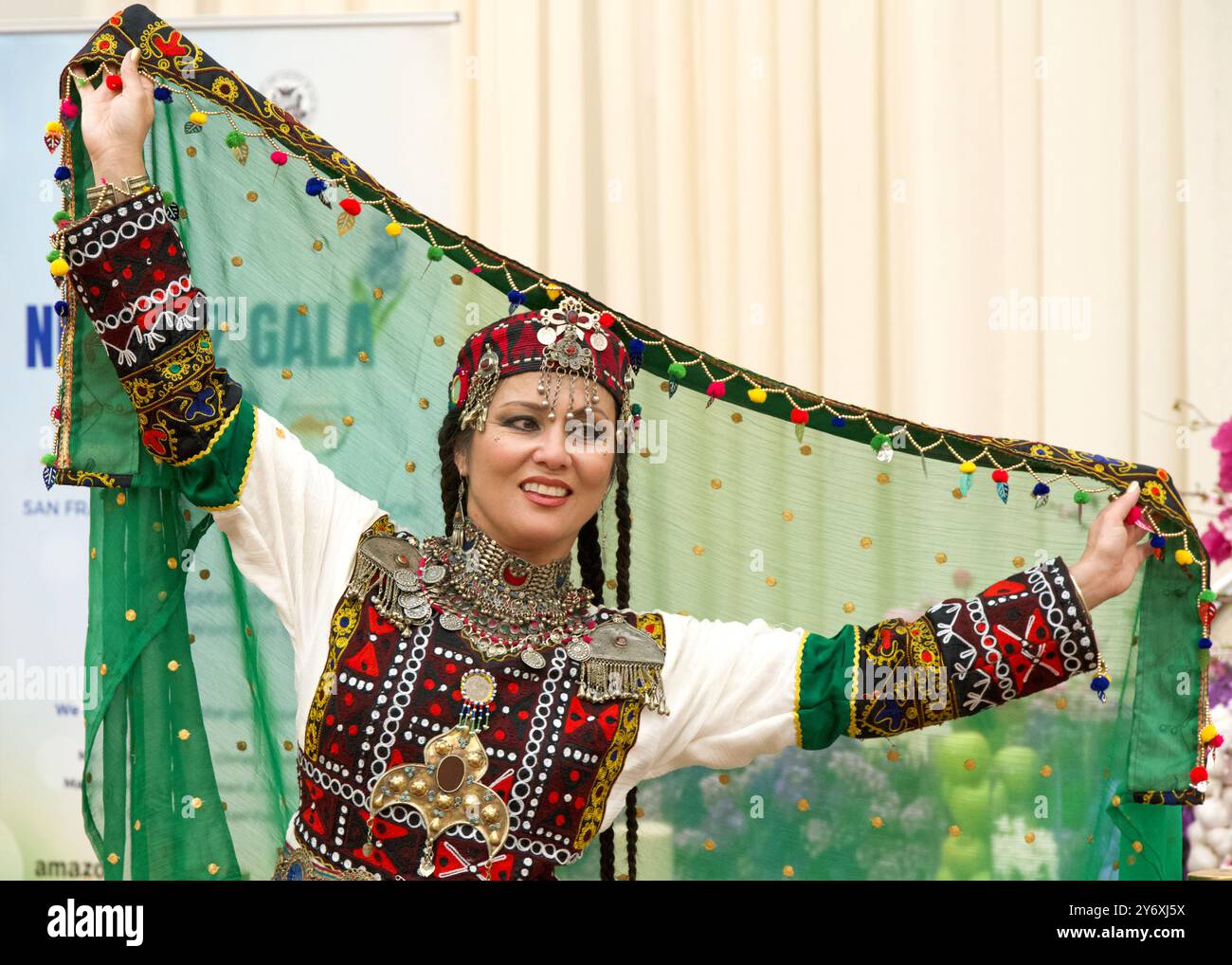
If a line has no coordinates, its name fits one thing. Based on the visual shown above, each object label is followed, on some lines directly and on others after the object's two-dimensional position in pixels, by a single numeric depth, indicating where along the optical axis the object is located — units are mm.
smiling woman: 1826
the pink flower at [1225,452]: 2549
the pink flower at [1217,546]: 2652
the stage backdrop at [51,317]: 2791
